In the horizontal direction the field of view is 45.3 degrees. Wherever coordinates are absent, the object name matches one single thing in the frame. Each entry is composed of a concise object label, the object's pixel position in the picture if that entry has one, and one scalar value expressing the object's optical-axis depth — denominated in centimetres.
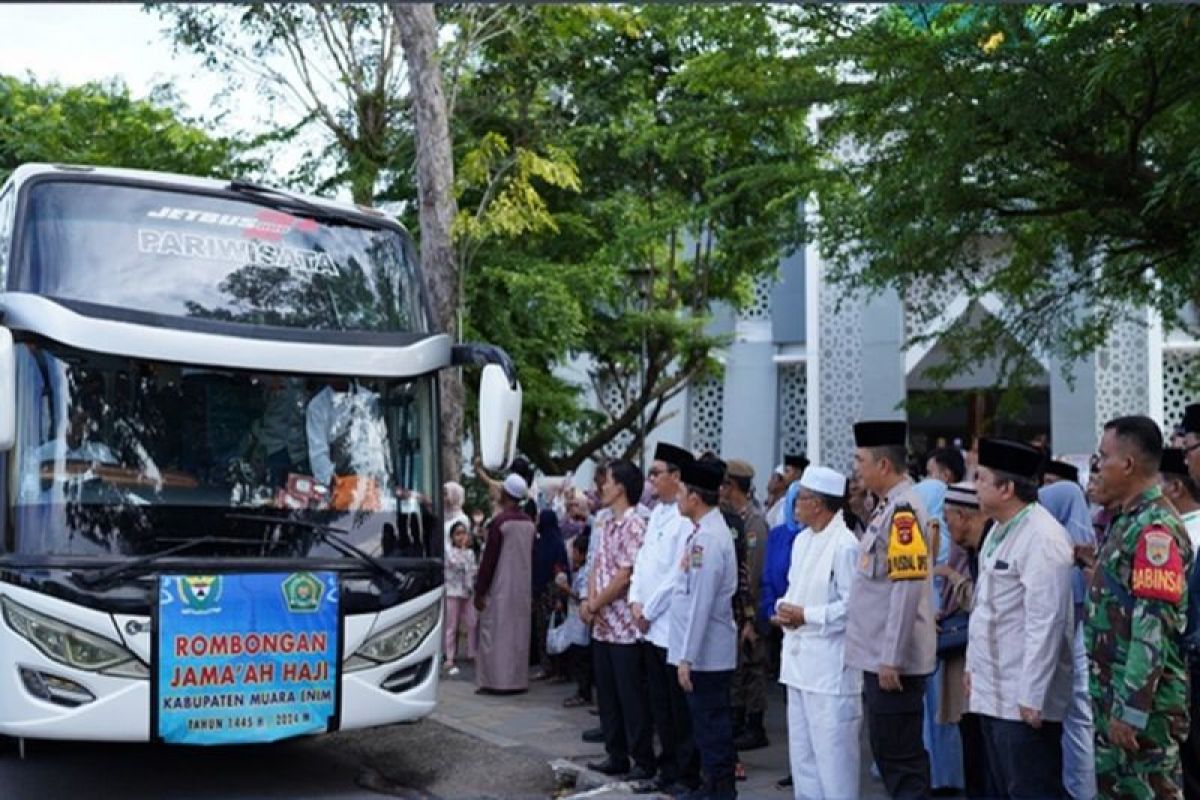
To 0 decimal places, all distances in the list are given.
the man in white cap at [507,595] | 1201
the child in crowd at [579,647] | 1175
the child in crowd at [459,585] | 1340
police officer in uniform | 639
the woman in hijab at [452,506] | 1351
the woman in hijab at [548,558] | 1260
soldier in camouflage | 553
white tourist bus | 756
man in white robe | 681
